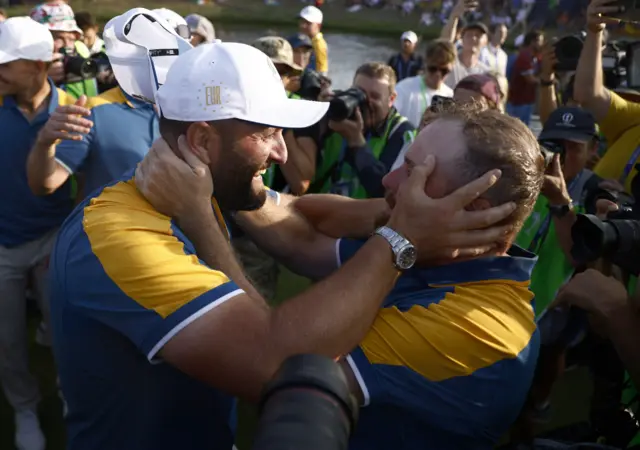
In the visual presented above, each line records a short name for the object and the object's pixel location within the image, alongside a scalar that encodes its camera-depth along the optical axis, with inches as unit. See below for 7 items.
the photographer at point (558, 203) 102.7
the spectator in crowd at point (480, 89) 140.9
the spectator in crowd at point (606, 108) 134.0
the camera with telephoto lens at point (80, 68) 156.3
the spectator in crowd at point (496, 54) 335.6
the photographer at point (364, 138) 138.9
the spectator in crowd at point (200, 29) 204.5
